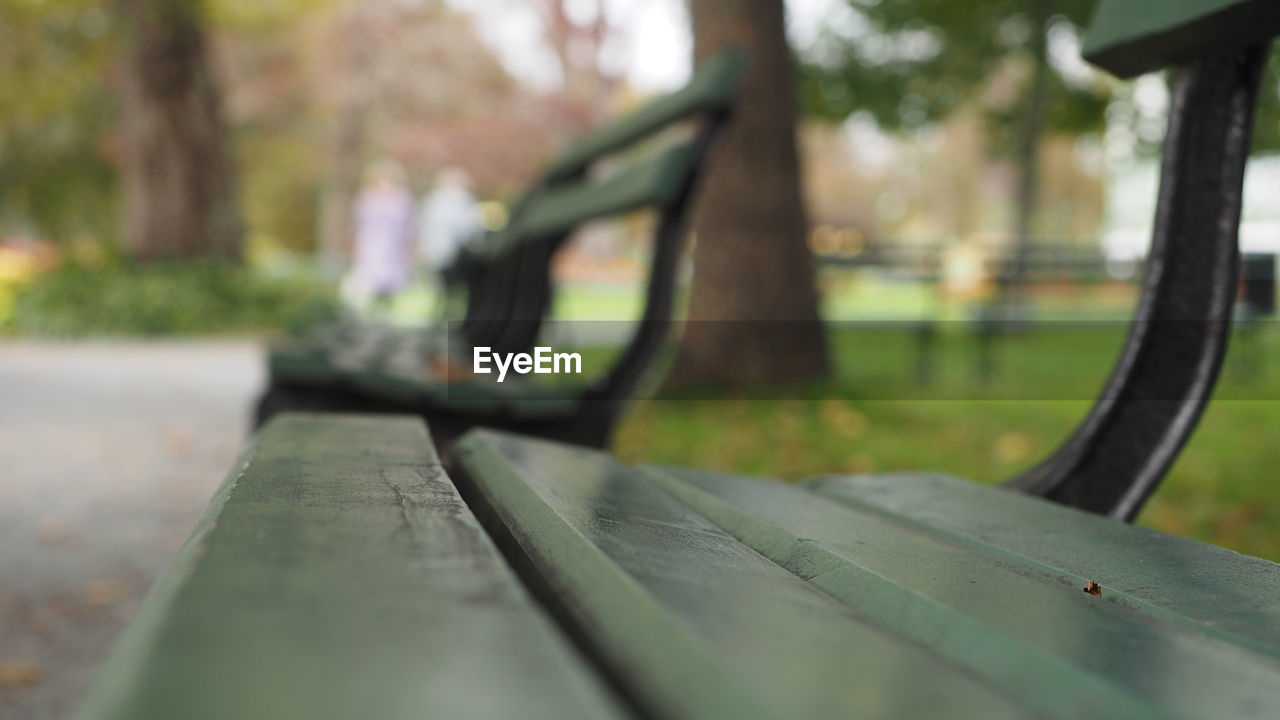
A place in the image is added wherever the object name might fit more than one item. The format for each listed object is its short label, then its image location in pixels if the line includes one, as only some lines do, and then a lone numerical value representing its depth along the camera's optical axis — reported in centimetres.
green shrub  1211
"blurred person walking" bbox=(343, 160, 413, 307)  1177
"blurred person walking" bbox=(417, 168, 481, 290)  1033
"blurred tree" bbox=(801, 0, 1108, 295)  1155
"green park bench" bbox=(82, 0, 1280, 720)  45
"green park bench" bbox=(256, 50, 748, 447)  208
